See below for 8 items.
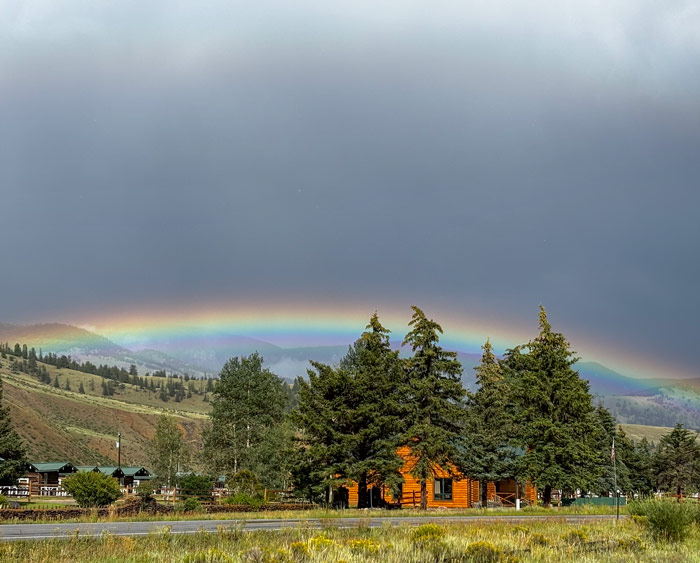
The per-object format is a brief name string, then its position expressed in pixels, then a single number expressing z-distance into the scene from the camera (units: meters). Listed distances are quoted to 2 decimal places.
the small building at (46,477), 97.75
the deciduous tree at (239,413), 82.38
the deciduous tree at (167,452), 90.12
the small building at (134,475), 115.69
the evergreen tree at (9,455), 76.00
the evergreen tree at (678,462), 86.25
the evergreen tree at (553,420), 52.81
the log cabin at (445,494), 58.25
